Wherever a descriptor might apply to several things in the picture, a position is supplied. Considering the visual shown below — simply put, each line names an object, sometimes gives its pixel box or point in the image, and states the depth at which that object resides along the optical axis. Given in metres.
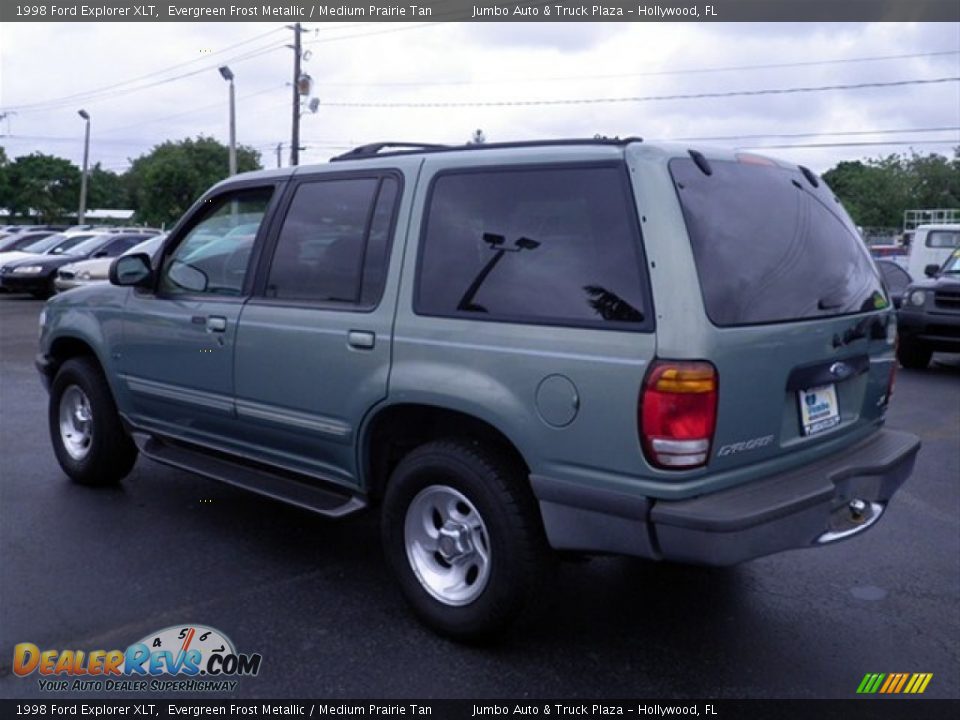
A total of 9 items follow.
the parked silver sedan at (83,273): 17.42
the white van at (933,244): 17.81
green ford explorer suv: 3.21
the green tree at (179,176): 51.78
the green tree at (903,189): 67.38
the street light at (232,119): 34.53
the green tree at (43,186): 62.41
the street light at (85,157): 48.88
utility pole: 35.22
